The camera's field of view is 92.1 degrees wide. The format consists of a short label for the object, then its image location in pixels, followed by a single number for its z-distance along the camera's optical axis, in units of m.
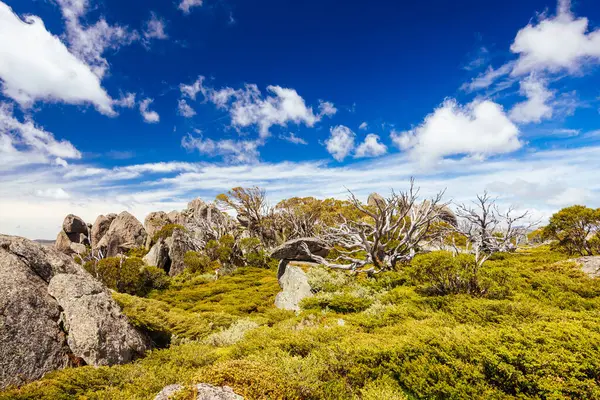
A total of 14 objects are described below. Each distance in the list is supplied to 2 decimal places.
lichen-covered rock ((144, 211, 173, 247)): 56.19
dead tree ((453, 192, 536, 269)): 26.22
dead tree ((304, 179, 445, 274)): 16.42
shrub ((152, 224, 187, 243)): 38.76
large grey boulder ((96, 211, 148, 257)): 50.25
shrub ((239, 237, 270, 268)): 32.51
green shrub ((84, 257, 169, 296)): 23.06
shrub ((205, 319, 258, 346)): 8.16
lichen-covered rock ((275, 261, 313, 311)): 14.92
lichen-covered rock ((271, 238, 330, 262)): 21.81
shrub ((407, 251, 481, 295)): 10.16
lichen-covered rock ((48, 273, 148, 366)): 6.43
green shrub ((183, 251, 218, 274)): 31.97
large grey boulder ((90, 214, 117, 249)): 56.19
